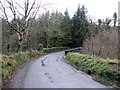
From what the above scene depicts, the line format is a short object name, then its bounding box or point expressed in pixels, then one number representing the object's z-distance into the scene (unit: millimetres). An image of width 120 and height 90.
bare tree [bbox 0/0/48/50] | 21113
